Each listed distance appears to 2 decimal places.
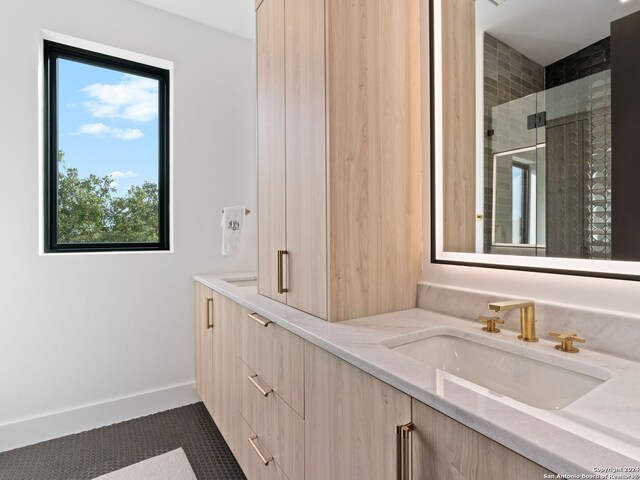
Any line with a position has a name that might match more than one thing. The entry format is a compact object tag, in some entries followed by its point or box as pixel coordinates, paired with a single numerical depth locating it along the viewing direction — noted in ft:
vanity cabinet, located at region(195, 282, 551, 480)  1.97
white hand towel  7.52
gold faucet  3.13
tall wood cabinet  3.78
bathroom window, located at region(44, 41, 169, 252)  6.89
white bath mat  5.48
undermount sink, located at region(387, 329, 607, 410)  2.68
